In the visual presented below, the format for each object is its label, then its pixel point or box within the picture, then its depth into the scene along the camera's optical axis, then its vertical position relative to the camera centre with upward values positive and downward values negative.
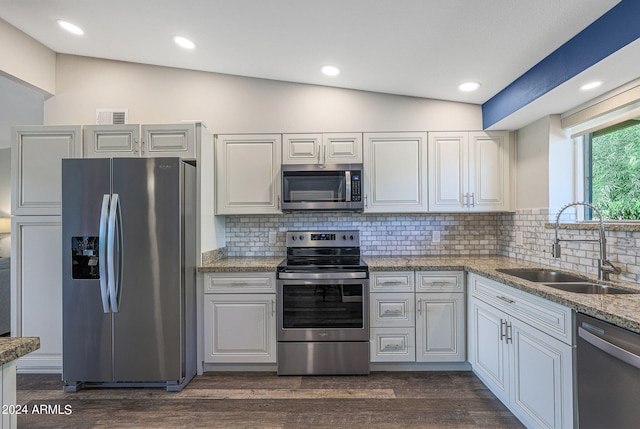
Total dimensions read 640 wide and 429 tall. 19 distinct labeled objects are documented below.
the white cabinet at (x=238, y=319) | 2.63 -0.82
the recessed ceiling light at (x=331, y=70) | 2.64 +1.28
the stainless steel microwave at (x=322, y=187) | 2.81 +0.31
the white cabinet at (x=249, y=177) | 2.95 +0.41
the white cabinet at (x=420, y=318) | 2.61 -0.81
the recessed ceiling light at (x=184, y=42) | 2.44 +1.41
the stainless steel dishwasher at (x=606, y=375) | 1.18 -0.63
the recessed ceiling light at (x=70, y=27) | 2.43 +1.53
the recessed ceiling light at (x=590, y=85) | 1.92 +0.84
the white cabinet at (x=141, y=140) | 2.65 +0.68
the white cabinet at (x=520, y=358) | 1.55 -0.82
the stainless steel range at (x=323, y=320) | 2.56 -0.81
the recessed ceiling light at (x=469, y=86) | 2.57 +1.12
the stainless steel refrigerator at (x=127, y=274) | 2.35 -0.39
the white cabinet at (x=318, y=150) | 2.95 +0.66
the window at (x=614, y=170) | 2.04 +0.35
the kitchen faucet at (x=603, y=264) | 1.87 -0.26
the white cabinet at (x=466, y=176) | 2.95 +0.41
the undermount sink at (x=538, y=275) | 2.23 -0.40
